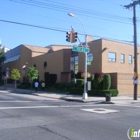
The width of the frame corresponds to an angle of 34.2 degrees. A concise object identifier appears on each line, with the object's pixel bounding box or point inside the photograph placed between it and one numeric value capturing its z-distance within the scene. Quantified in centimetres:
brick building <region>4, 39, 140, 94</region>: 3104
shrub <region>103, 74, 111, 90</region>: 2833
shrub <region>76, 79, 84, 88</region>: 3113
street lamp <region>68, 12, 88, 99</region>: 2387
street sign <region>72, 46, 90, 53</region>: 2264
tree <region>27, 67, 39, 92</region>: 3575
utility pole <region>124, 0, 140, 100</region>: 2516
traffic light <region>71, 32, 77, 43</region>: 2142
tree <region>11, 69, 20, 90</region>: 4347
